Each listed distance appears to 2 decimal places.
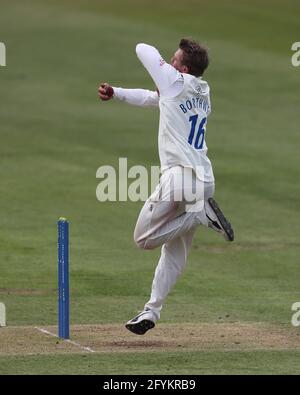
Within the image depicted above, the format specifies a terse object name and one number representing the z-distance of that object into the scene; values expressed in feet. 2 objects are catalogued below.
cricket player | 38.27
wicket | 39.11
